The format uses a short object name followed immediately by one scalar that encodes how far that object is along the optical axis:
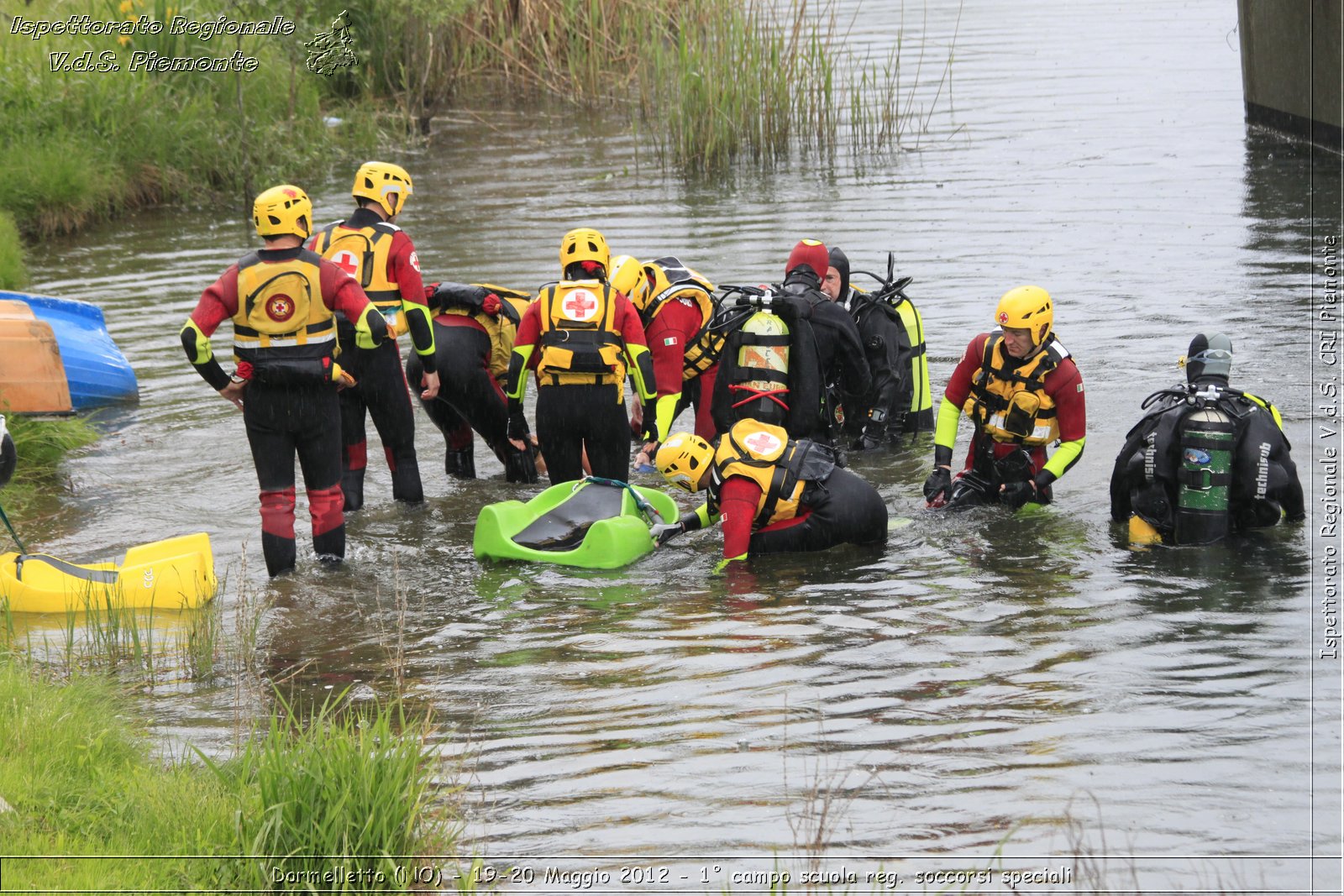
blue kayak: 21.72
